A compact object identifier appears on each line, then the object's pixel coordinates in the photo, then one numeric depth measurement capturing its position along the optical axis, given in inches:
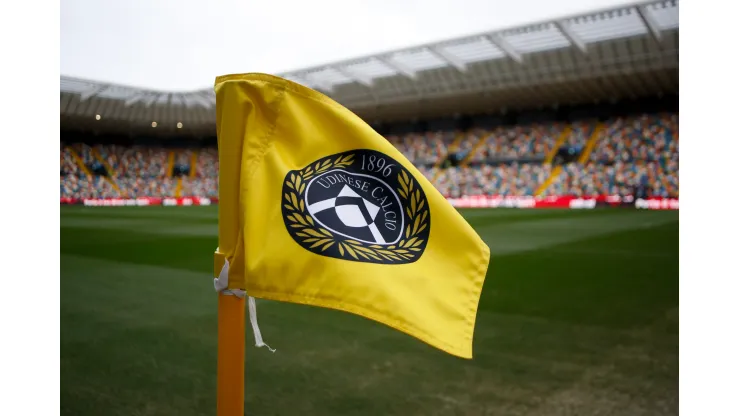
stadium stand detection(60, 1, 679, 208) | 995.3
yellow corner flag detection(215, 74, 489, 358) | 58.0
